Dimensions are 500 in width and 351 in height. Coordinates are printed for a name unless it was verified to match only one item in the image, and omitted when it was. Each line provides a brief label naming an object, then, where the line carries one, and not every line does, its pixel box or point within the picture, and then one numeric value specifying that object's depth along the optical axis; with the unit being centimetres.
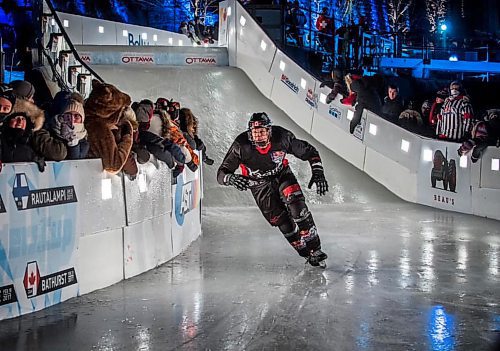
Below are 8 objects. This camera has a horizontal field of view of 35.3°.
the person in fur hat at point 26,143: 705
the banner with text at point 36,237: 677
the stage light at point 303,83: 2025
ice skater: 928
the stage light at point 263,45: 2214
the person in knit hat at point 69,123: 763
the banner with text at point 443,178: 1510
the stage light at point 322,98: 1936
